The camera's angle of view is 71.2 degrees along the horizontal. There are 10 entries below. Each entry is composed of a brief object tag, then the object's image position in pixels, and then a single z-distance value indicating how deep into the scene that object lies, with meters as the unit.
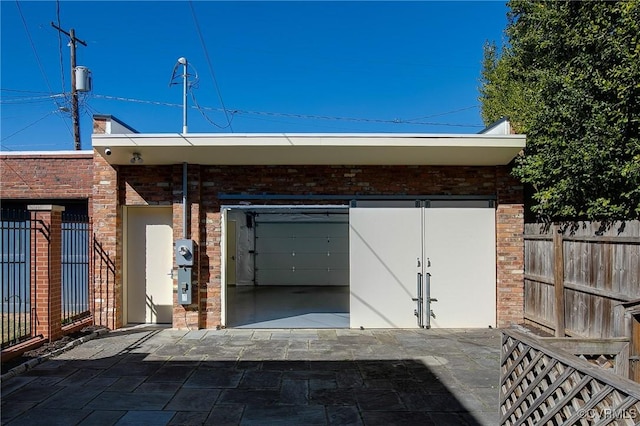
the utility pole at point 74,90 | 17.00
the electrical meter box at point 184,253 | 7.15
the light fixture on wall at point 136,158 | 6.86
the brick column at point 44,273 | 5.99
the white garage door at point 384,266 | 7.50
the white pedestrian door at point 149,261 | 7.80
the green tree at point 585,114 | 5.55
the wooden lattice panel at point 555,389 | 2.19
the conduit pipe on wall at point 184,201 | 7.24
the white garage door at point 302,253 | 13.90
